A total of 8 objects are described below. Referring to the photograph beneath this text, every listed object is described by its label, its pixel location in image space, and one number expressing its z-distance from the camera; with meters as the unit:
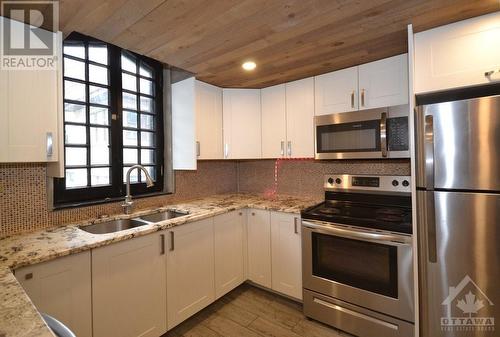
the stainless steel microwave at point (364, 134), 1.94
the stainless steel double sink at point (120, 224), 1.88
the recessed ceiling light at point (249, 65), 2.16
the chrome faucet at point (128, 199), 2.09
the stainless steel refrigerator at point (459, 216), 1.35
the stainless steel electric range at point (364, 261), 1.68
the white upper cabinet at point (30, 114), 1.36
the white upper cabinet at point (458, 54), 1.42
